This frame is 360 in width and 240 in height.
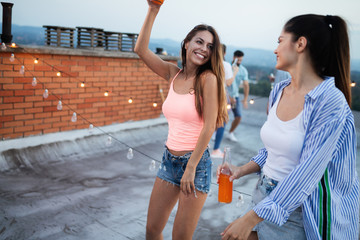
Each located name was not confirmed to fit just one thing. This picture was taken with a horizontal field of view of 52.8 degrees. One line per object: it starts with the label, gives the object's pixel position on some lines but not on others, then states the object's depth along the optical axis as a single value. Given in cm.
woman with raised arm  196
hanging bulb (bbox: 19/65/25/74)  443
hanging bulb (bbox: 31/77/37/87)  453
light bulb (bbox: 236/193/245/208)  302
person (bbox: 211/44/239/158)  536
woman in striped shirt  121
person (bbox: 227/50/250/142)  612
